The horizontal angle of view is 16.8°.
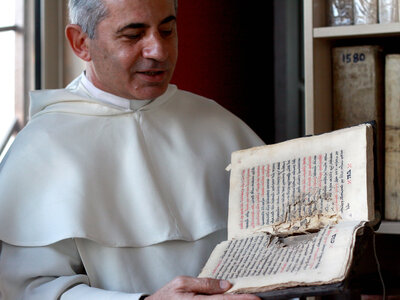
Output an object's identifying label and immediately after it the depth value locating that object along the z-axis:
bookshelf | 2.80
